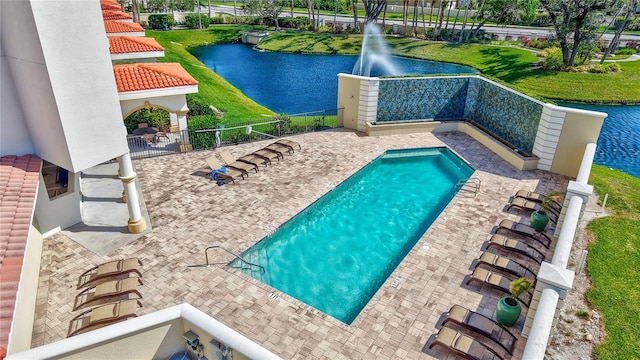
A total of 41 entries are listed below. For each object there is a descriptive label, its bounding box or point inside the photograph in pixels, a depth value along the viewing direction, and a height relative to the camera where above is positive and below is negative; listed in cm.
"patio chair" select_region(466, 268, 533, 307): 1225 -760
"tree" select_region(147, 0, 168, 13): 7151 -203
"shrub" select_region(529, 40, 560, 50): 5347 -505
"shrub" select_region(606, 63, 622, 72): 4328 -613
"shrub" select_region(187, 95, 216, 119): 2505 -628
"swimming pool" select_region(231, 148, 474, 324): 1306 -811
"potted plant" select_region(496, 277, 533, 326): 1069 -736
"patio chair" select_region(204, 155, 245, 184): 1861 -730
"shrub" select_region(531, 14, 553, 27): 7430 -333
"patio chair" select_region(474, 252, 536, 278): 1288 -750
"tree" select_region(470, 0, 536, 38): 5681 -125
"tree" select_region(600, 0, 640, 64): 4256 -142
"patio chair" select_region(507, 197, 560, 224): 1634 -744
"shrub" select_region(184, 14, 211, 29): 6931 -413
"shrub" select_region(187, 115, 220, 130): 2187 -625
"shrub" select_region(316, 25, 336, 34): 6800 -489
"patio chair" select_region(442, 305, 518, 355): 1062 -767
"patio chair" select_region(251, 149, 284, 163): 2046 -716
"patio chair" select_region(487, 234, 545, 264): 1377 -749
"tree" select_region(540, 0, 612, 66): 3956 -166
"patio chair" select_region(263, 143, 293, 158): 2120 -714
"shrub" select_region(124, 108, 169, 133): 2394 -667
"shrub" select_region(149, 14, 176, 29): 6631 -405
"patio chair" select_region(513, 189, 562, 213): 1695 -733
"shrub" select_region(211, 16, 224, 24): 7351 -412
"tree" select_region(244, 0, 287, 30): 7069 -193
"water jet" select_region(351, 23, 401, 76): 4984 -752
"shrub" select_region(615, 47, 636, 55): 5066 -540
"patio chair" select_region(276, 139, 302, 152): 2169 -708
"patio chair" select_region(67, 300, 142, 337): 1062 -767
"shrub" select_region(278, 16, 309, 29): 7250 -415
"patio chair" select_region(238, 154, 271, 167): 1986 -721
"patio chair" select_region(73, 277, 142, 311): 1159 -765
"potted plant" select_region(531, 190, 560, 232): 1499 -715
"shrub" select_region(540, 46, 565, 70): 4434 -581
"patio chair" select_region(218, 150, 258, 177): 1927 -724
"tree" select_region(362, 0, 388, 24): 6228 -147
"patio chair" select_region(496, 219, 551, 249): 1473 -750
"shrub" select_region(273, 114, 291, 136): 2347 -663
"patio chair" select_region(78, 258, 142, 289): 1230 -758
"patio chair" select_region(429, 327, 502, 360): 1002 -768
